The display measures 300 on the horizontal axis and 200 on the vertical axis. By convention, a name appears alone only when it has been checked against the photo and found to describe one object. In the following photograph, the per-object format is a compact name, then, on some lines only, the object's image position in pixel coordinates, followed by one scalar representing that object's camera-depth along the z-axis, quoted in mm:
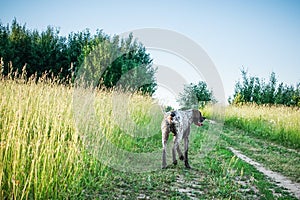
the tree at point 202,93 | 38778
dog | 6590
